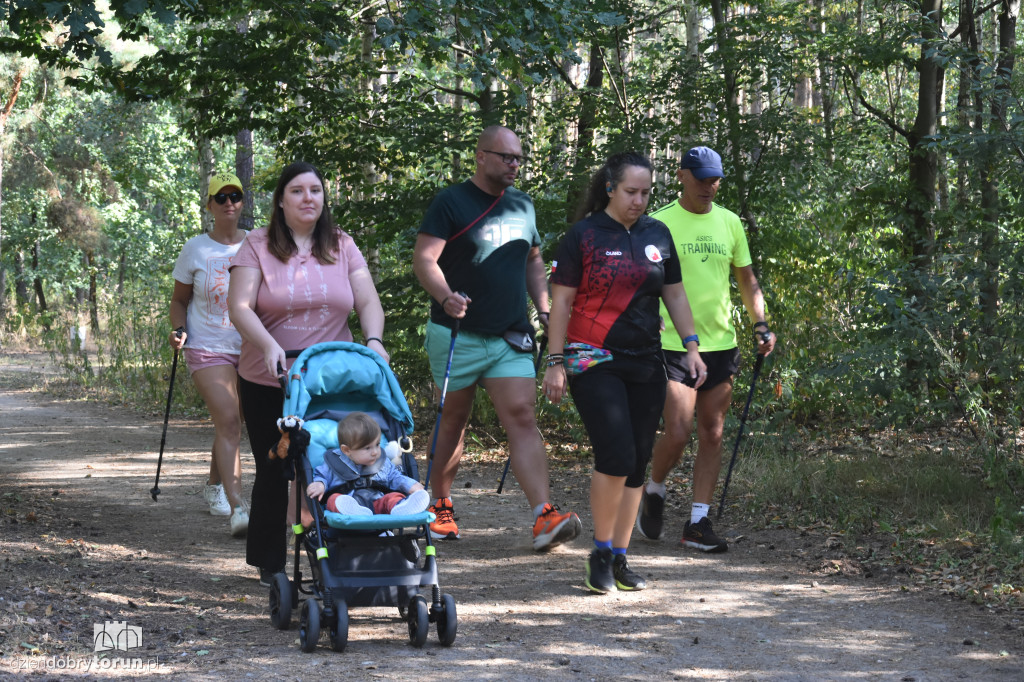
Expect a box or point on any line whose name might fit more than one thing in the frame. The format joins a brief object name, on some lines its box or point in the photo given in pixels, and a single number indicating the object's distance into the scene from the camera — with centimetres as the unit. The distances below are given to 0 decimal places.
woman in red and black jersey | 1055
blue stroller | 844
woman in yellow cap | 1312
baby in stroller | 880
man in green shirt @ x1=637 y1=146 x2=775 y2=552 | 1220
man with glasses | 1223
